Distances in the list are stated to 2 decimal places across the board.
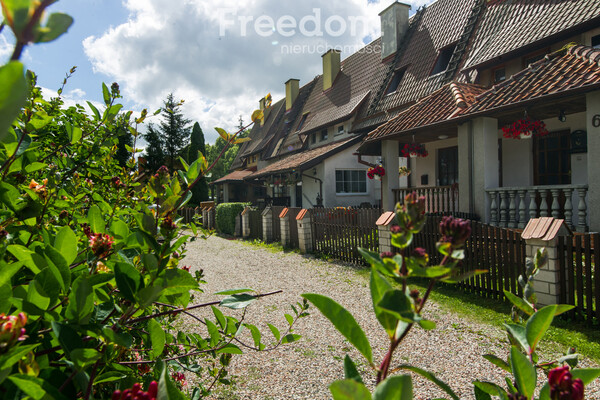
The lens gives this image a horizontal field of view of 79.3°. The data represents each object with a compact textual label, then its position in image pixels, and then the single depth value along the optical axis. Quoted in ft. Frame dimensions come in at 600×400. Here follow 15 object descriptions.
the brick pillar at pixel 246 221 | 51.67
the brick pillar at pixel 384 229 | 25.31
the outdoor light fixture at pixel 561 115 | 27.46
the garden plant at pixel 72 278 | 1.16
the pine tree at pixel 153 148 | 92.79
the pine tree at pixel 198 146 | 95.76
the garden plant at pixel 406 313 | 1.55
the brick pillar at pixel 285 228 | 40.55
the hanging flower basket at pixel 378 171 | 36.09
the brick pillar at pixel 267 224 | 45.47
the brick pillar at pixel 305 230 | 36.68
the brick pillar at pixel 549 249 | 16.28
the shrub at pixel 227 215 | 57.36
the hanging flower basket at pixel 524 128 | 25.57
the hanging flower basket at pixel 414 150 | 34.50
